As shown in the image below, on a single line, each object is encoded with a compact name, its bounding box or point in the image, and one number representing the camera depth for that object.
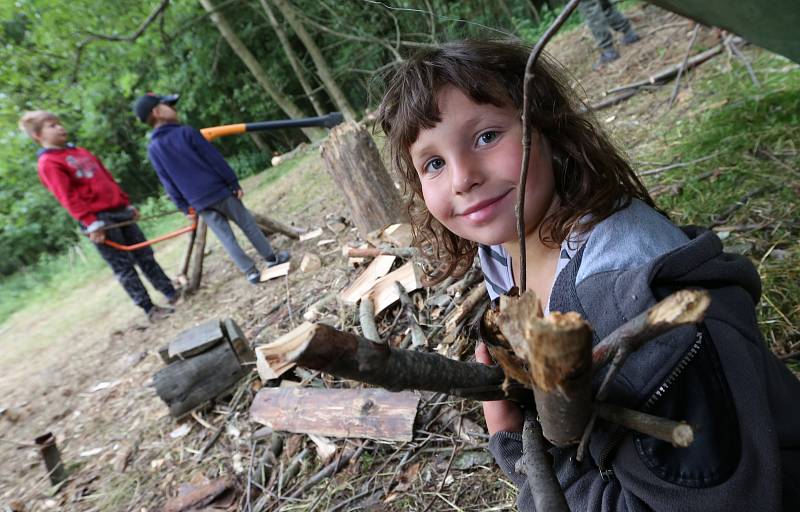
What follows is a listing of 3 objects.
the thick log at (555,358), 0.48
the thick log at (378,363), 0.53
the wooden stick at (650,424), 0.54
